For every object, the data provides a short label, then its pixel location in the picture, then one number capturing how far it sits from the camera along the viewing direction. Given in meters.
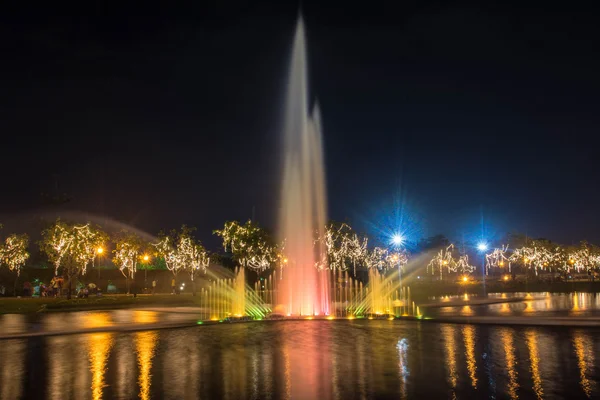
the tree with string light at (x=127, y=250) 50.34
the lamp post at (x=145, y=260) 53.42
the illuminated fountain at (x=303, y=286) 26.62
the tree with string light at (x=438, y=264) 105.25
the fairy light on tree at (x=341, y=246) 76.06
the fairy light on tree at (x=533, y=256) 103.29
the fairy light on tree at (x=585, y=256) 120.69
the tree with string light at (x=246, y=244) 62.16
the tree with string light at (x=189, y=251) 60.59
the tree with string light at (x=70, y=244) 41.19
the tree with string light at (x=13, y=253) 53.66
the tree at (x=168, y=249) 59.42
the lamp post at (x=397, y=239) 69.94
